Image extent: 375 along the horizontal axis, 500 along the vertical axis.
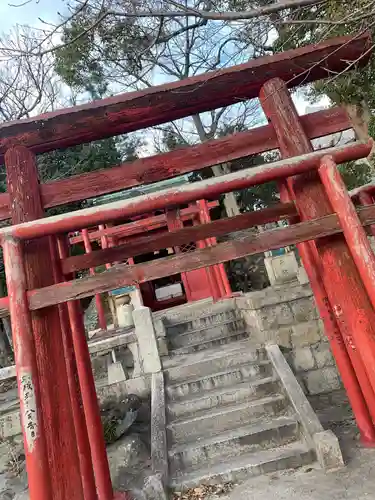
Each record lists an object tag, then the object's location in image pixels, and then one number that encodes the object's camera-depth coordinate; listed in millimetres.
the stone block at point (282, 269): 10625
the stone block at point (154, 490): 3643
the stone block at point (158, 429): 4066
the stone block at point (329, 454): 3699
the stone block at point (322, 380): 6238
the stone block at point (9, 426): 5801
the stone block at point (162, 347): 7071
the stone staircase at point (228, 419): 3969
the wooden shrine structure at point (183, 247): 11227
